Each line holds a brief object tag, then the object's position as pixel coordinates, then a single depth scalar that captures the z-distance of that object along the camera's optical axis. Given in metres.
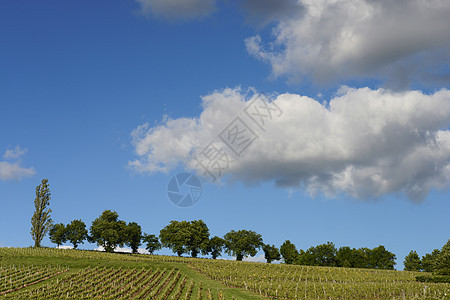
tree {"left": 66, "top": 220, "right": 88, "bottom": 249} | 110.44
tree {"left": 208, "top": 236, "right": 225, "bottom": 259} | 120.19
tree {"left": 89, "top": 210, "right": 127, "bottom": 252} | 104.56
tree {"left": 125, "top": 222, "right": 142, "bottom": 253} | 106.69
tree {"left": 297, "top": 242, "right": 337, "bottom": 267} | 116.94
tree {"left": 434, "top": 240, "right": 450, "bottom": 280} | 68.31
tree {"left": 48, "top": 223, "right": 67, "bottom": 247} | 110.19
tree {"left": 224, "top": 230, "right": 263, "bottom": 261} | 120.12
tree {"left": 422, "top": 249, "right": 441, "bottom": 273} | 110.69
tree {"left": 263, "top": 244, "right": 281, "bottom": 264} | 126.94
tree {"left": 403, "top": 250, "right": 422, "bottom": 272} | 113.06
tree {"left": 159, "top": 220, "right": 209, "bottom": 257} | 107.38
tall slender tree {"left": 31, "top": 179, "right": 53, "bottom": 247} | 91.88
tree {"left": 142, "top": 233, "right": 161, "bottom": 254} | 118.88
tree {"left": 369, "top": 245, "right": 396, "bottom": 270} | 115.23
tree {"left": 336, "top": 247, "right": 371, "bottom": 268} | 114.06
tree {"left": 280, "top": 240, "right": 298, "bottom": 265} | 126.94
